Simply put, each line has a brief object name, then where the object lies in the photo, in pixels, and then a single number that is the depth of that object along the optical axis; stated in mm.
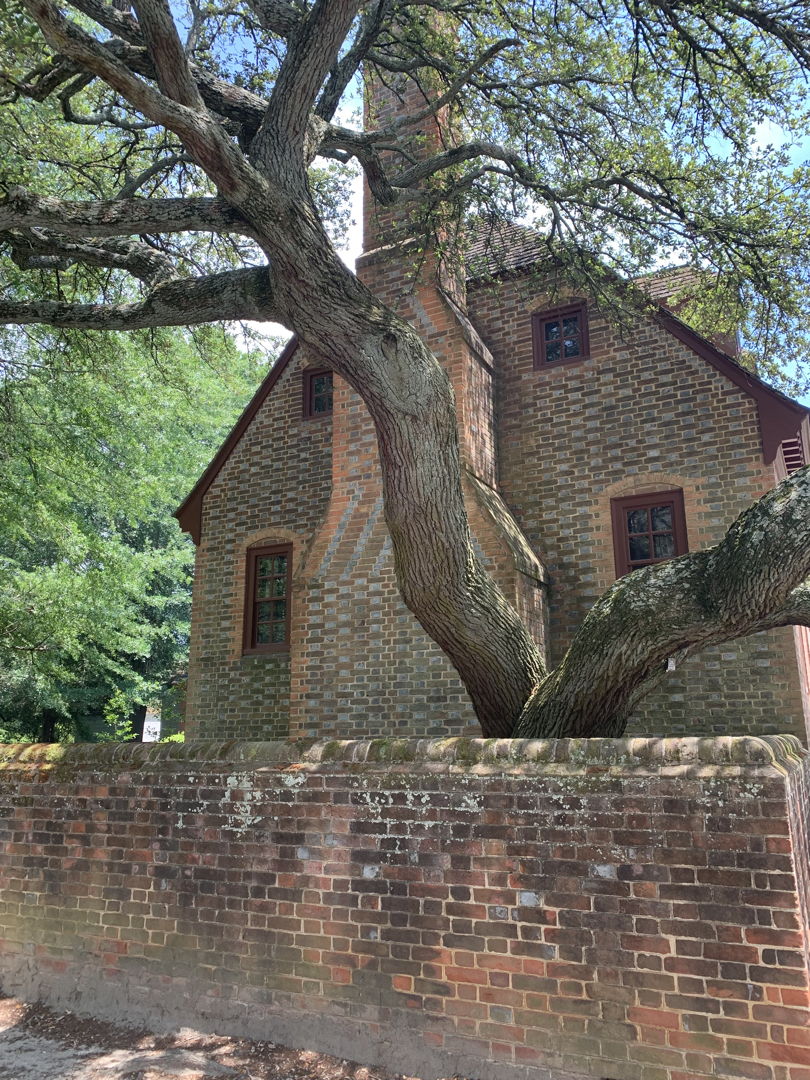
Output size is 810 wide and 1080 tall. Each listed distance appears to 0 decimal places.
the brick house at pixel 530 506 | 9164
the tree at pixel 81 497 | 11906
